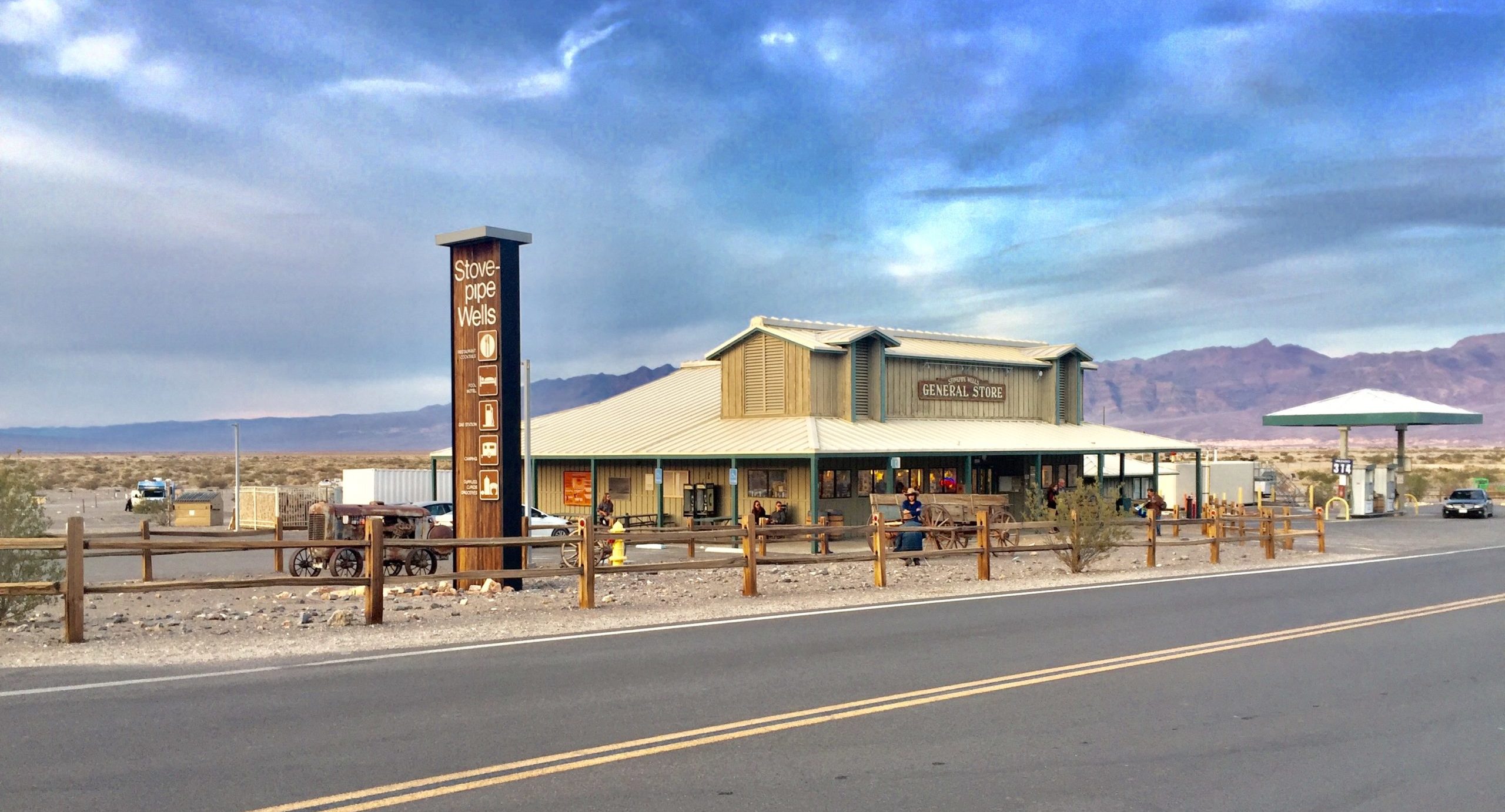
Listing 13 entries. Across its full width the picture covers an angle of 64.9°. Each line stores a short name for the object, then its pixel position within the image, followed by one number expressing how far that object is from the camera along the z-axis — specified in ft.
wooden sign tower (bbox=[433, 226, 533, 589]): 64.95
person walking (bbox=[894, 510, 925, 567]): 76.33
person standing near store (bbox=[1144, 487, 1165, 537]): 79.15
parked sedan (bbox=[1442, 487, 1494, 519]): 152.05
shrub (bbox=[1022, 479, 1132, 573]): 71.87
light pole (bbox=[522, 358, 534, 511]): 106.11
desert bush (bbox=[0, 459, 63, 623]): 46.98
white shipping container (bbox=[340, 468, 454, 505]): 144.97
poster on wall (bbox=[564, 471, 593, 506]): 120.16
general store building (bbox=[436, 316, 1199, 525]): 107.34
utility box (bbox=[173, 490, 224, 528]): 141.69
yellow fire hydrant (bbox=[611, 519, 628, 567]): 77.05
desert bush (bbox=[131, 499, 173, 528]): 147.02
